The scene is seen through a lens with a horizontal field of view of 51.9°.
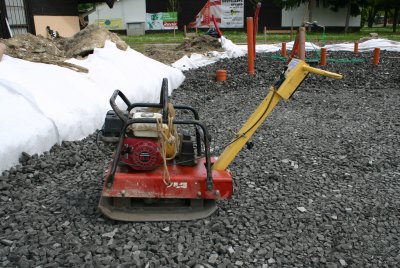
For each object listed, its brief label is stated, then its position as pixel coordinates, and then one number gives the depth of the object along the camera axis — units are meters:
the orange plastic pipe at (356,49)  14.56
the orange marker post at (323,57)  11.48
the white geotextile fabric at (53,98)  4.17
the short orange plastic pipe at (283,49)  13.39
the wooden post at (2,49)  5.59
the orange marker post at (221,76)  9.46
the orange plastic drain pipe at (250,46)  9.62
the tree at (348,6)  30.34
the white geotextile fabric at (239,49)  11.95
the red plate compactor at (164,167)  2.95
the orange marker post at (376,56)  11.63
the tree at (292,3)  31.23
